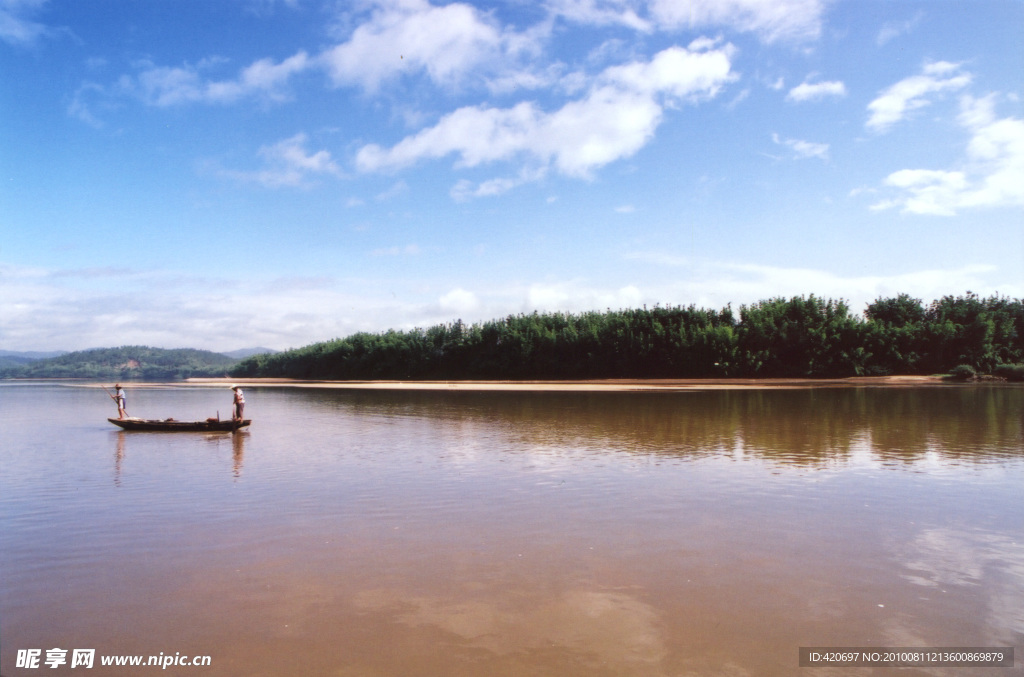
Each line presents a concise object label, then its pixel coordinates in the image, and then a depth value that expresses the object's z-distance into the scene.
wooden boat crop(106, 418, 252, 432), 24.67
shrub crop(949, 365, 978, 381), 56.09
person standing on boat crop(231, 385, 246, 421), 26.55
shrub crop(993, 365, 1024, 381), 54.44
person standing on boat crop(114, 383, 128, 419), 29.14
